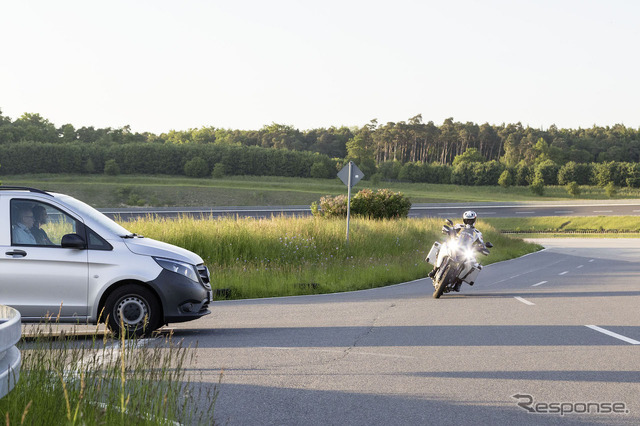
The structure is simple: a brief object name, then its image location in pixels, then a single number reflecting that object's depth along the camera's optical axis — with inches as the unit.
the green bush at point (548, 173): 4097.0
